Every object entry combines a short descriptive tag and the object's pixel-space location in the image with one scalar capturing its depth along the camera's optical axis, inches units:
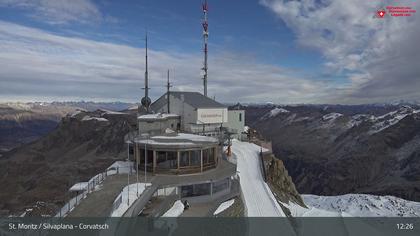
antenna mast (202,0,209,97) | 2262.6
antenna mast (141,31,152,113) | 1853.2
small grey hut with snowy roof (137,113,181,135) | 1533.0
